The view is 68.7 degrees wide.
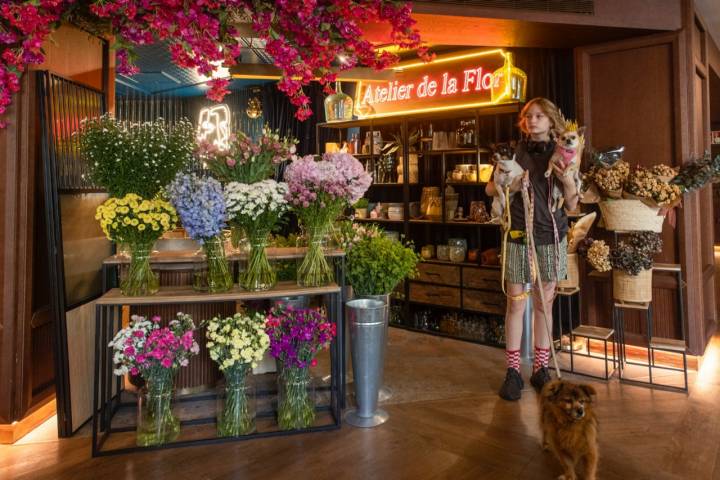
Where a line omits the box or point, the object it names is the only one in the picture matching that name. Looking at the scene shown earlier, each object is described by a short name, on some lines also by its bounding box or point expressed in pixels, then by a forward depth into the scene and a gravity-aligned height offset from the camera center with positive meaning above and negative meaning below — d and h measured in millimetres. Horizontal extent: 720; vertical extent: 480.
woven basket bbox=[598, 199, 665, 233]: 3688 +219
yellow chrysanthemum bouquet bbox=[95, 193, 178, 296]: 2572 +139
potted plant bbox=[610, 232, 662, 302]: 3641 -129
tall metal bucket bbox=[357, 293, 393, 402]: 3350 -914
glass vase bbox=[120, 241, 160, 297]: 2715 -100
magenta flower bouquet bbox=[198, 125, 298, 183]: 2773 +514
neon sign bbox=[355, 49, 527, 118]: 4551 +1561
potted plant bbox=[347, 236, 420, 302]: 3445 -95
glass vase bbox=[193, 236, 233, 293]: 2792 -87
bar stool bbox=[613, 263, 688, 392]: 3502 -654
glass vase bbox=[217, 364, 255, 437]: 2812 -830
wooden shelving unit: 4777 +294
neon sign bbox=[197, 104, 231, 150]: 7911 +2013
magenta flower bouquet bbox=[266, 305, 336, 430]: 2840 -545
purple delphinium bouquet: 2596 +232
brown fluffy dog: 2230 -771
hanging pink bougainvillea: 2672 +1214
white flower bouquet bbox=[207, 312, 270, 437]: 2732 -545
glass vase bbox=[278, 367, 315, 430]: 2896 -817
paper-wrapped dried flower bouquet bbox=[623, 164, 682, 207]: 3574 +399
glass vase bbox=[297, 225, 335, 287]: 2975 -66
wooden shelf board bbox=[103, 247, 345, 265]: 2940 -14
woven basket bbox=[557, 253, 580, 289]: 3963 -201
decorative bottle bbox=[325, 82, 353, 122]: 5512 +1542
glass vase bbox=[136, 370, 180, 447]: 2701 -818
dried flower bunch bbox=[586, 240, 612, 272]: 3777 -65
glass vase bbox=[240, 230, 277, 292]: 2850 -83
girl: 3295 +87
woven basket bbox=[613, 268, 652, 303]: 3660 -276
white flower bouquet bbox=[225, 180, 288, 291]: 2670 +200
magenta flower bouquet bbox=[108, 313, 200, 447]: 2627 -545
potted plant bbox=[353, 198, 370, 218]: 5797 +437
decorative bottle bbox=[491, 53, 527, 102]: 4484 +1429
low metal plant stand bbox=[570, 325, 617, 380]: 3648 -611
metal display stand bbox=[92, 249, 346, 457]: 2680 -705
